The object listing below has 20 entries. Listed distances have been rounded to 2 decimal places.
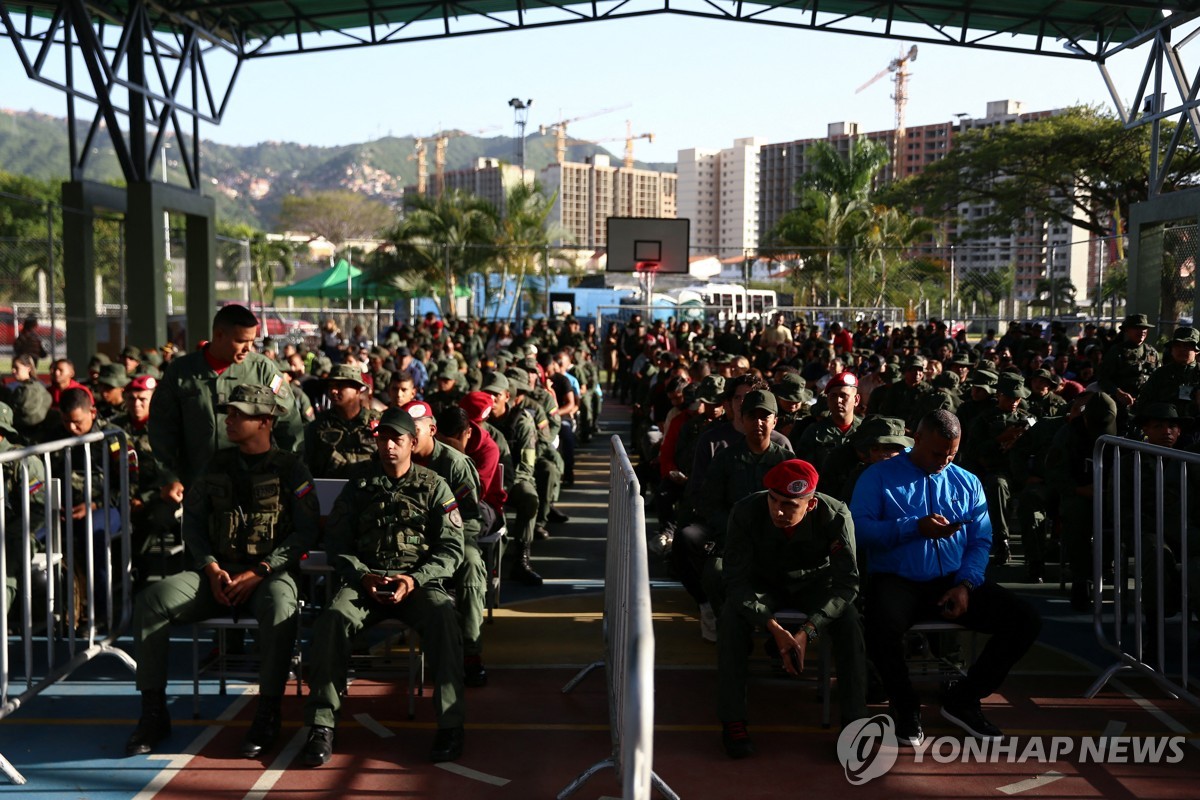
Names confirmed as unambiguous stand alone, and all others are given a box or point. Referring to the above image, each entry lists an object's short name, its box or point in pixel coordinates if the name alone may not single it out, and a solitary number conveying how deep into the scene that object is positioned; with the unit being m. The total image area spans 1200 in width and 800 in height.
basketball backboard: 28.05
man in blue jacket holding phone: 5.48
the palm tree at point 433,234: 35.22
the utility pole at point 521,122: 53.66
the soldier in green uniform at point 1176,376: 9.98
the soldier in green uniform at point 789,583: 5.28
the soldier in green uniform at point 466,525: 6.09
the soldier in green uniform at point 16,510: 6.07
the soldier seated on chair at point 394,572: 5.25
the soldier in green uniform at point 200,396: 6.70
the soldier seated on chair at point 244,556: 5.36
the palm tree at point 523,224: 36.34
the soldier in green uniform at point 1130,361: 11.55
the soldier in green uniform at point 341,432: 7.71
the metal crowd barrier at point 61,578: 5.31
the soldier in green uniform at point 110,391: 10.48
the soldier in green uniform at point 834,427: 7.92
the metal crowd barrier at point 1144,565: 5.52
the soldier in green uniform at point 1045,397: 10.12
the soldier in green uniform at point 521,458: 8.88
